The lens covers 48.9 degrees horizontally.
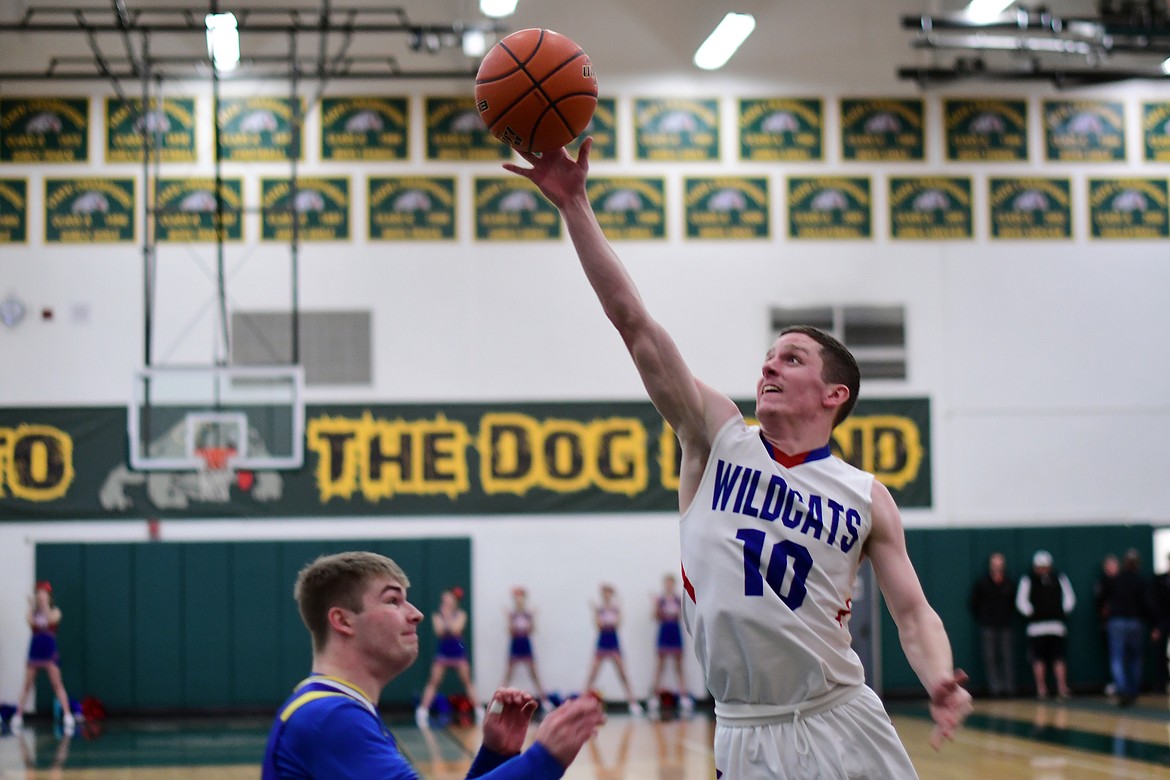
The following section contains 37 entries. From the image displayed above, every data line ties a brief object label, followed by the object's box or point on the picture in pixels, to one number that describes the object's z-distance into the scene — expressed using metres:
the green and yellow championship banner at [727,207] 18.09
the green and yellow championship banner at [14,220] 17.58
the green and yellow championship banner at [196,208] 17.55
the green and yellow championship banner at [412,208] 17.80
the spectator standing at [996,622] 17.56
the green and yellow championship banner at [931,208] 18.36
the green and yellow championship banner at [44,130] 17.61
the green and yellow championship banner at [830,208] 18.20
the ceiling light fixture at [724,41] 16.54
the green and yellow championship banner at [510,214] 17.92
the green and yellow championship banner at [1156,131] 18.84
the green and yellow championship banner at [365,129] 17.81
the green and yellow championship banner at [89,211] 17.61
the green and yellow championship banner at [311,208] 17.64
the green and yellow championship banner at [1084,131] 18.70
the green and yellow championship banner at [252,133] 17.69
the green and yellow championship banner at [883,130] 18.38
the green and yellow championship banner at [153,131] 17.62
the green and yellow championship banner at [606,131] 18.06
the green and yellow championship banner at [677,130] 18.14
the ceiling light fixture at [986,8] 16.27
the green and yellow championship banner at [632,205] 18.00
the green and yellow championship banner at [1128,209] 18.66
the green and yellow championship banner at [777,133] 18.28
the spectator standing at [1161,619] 17.42
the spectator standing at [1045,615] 17.44
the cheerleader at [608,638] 16.97
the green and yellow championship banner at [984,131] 18.53
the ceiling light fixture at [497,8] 15.94
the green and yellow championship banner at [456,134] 17.97
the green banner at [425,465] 17.22
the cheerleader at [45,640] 16.09
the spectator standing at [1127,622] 16.97
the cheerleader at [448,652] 16.16
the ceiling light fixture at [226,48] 16.12
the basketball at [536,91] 3.88
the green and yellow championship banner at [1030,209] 18.52
